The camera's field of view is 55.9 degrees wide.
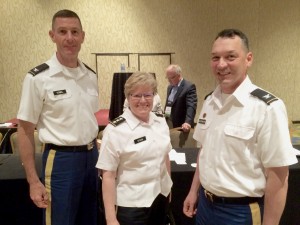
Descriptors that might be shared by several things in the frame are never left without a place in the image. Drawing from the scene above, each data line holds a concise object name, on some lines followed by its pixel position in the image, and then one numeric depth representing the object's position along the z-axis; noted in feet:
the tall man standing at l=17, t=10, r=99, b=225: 5.44
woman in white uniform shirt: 4.75
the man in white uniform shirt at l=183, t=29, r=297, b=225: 3.90
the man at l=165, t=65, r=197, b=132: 13.10
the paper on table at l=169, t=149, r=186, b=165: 8.18
